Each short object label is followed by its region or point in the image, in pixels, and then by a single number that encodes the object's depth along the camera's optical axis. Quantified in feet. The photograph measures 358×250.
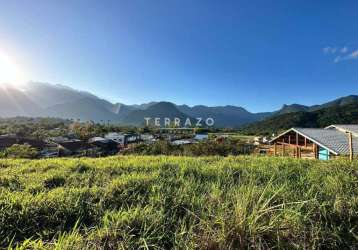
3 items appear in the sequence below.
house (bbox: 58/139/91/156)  116.20
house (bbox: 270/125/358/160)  50.52
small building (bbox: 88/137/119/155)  139.13
